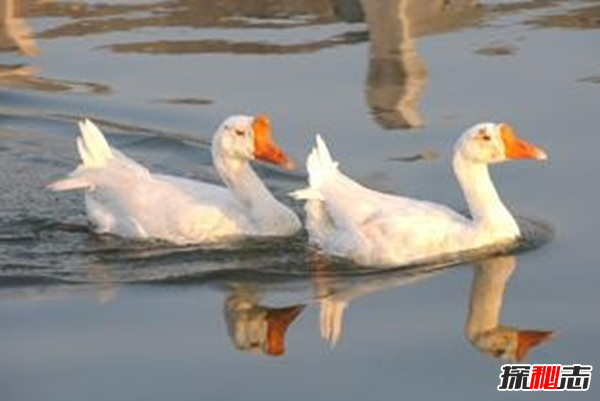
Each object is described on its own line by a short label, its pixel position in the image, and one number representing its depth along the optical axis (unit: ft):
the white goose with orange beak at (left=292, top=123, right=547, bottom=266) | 33.24
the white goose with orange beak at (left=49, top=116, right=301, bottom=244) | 35.29
